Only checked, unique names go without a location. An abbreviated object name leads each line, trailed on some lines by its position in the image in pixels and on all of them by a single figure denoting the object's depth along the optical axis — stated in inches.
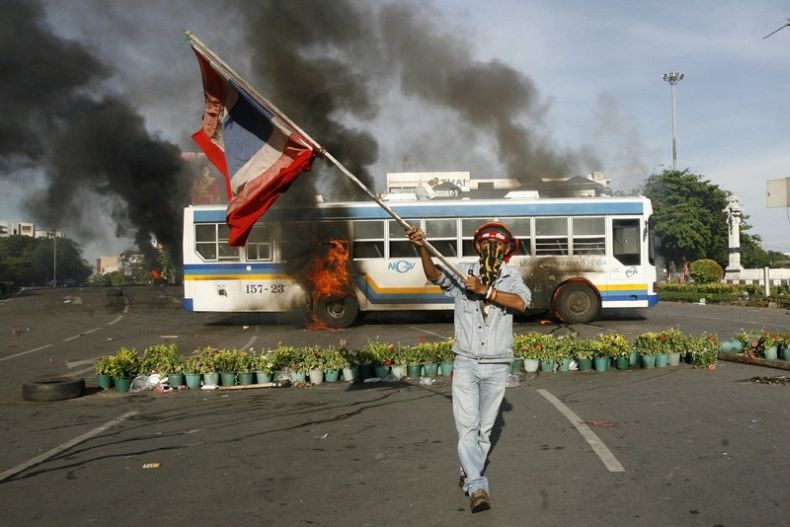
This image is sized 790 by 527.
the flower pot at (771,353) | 393.4
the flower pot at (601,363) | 388.8
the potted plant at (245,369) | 375.2
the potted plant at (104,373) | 370.3
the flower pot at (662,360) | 391.2
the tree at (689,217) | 2041.1
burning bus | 702.5
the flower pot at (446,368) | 392.0
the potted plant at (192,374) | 374.3
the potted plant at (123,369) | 369.4
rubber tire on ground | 345.4
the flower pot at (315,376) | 377.2
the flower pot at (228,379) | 374.0
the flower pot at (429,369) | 390.0
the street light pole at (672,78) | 2802.7
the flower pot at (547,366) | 391.9
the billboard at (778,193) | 981.2
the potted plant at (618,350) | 389.7
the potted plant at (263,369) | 377.7
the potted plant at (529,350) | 390.0
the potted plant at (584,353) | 391.9
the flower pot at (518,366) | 391.2
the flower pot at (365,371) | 384.8
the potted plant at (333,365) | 380.8
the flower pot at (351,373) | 382.3
